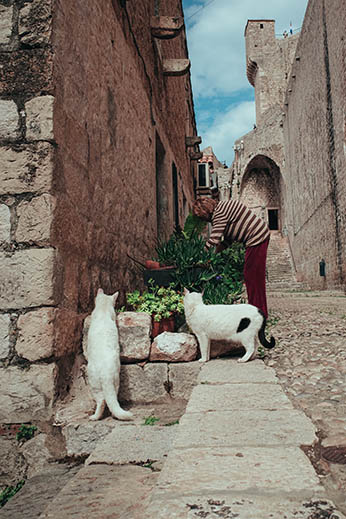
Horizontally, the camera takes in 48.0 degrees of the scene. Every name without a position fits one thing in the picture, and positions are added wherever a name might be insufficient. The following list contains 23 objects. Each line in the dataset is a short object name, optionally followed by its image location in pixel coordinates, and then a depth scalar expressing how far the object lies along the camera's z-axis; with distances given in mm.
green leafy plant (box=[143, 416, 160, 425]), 2232
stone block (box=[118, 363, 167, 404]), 2717
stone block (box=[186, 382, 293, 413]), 1816
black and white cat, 2807
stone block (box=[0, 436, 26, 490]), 2314
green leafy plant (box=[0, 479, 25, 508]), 2117
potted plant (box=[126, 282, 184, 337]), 3100
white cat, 2299
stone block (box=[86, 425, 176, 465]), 1774
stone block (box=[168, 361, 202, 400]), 2717
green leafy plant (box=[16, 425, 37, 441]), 2316
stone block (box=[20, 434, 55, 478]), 2297
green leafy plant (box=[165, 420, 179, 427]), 2205
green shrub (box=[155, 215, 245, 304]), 3676
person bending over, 3659
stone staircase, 16688
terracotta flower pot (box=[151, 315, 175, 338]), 3063
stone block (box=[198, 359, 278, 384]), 2271
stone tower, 32250
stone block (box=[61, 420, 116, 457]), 2191
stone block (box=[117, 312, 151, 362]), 2754
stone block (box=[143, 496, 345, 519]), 924
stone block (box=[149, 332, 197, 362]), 2758
